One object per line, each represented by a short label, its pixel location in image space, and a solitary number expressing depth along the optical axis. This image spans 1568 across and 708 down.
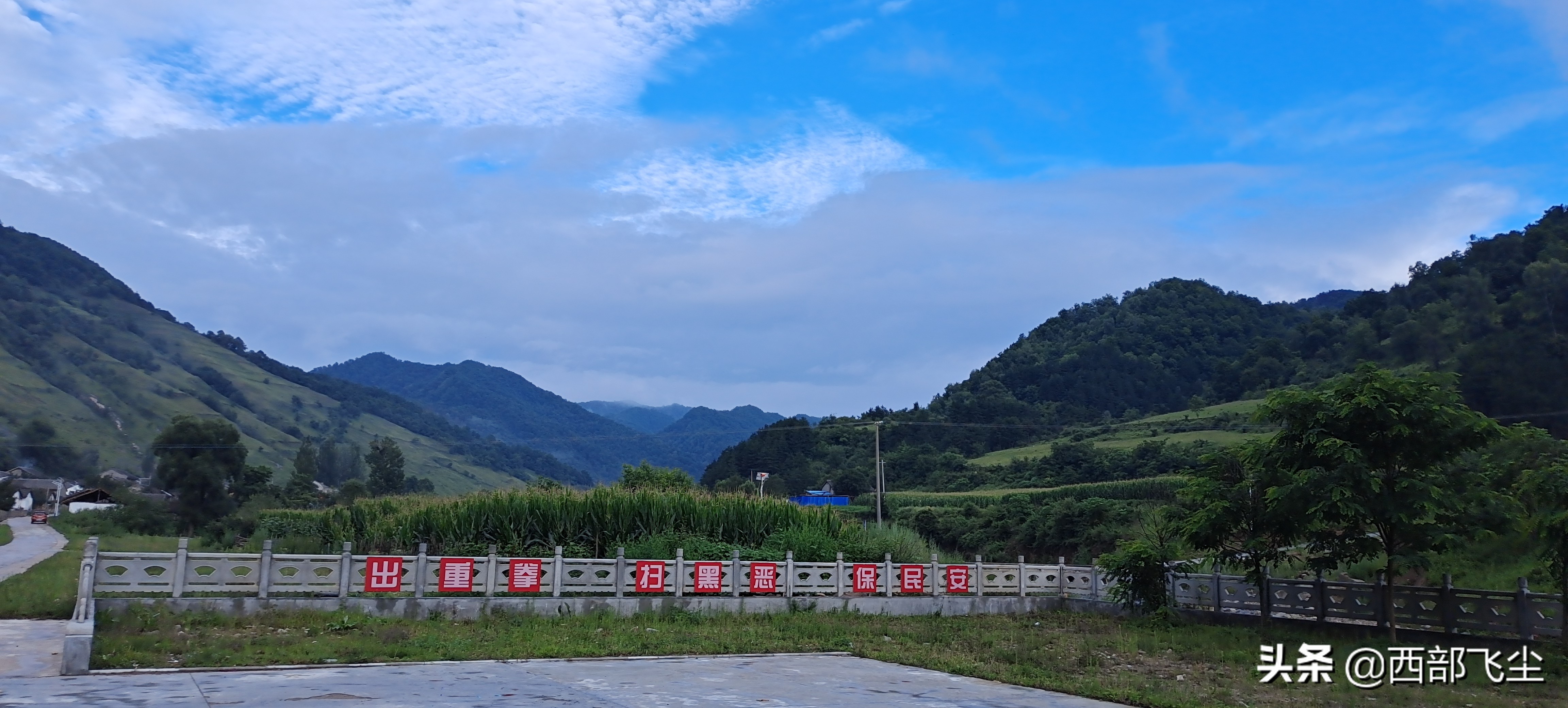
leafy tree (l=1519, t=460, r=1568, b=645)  14.76
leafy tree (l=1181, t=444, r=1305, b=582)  18.75
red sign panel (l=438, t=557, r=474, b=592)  18.52
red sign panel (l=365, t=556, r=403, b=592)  17.92
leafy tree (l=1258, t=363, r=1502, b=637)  16.41
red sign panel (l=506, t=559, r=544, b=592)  19.08
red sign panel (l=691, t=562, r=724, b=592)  20.81
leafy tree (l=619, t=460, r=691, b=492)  35.97
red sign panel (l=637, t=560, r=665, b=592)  20.17
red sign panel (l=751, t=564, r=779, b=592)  21.45
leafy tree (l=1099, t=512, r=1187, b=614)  21.91
